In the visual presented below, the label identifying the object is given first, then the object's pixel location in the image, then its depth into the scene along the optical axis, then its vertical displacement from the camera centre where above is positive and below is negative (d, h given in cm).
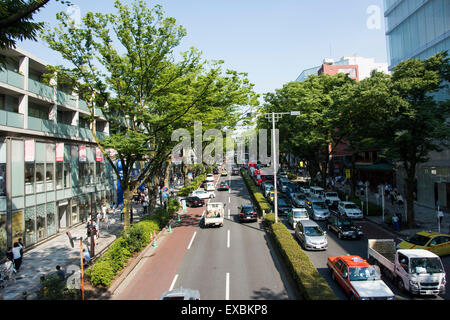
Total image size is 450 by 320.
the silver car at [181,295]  1004 -431
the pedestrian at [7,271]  1482 -500
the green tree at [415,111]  2069 +354
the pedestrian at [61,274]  1299 -455
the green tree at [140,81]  1869 +590
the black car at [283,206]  2945 -412
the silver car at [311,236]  1883 -461
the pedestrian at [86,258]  1705 -503
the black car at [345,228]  2131 -466
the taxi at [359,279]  1113 -469
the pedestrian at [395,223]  2328 -465
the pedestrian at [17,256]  1683 -485
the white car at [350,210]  2808 -435
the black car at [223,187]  4832 -338
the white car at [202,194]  3851 -360
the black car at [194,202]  3581 -420
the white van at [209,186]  4397 -292
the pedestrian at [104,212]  2880 -418
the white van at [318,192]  3638 -344
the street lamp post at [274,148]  2366 +129
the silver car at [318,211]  2783 -435
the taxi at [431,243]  1636 -442
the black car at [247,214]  2705 -441
